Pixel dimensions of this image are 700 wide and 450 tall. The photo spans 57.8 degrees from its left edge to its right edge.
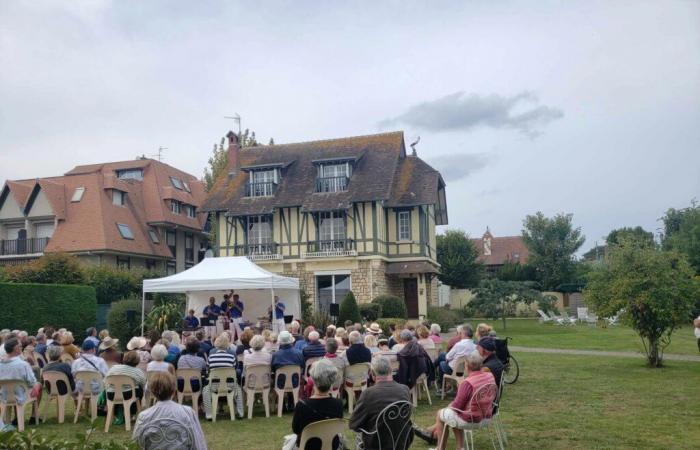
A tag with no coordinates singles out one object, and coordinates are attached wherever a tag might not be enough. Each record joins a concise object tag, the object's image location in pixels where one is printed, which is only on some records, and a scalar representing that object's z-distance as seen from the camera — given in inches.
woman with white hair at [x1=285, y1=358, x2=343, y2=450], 201.9
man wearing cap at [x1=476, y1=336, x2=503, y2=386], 281.6
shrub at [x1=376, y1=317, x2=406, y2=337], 829.7
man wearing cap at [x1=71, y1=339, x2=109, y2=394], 349.1
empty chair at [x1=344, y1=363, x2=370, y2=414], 353.7
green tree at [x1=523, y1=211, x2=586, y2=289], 1712.6
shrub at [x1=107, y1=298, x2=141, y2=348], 826.8
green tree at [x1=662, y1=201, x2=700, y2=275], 1251.7
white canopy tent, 595.5
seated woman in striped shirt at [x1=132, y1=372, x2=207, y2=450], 178.1
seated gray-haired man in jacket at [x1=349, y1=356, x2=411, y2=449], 209.9
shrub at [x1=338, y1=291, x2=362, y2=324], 855.1
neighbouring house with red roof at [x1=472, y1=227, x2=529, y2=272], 2257.6
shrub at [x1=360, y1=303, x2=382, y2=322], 948.6
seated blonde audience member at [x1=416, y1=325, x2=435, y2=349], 405.4
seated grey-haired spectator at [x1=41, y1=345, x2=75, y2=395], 352.2
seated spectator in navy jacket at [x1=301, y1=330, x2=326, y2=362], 374.0
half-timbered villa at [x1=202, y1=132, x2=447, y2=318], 1061.1
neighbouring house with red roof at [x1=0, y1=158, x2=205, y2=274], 1176.2
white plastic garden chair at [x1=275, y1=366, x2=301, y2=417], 358.0
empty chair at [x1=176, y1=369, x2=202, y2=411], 346.0
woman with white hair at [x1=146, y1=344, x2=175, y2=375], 326.6
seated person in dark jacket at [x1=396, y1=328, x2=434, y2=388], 354.9
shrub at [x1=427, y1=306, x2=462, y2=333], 1059.9
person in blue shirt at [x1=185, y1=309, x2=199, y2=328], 644.7
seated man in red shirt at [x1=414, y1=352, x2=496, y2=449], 238.8
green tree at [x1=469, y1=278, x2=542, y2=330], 1093.1
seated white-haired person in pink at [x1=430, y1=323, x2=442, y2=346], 429.4
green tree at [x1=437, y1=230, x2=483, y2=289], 1605.6
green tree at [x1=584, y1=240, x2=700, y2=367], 496.4
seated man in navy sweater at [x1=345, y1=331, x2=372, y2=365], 354.6
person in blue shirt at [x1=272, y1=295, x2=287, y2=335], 646.7
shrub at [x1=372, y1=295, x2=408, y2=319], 984.9
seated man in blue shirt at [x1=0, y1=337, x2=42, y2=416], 316.2
